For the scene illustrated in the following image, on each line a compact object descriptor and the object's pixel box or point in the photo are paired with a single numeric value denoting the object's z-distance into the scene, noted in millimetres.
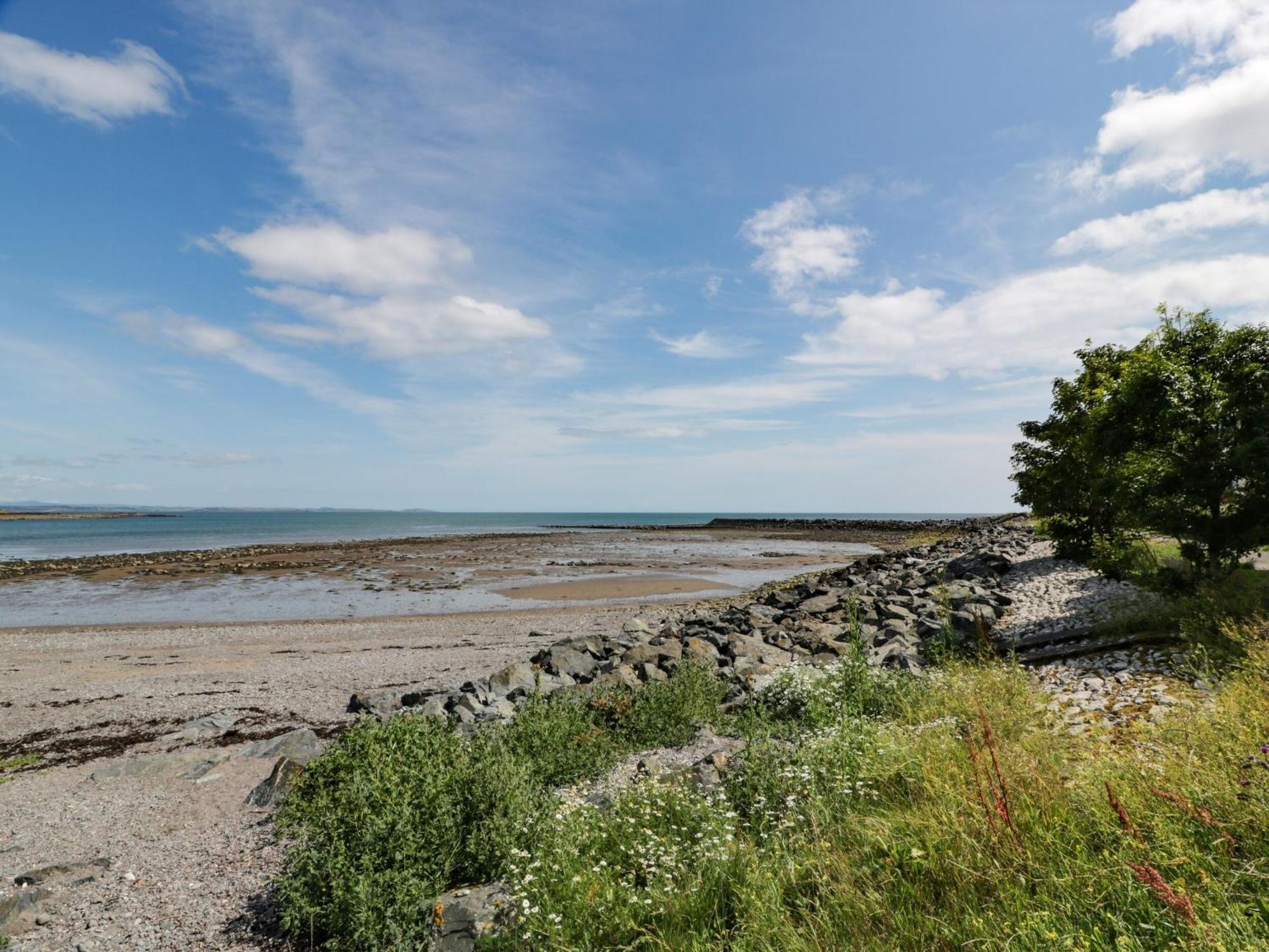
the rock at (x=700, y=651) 12250
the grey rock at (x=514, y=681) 11836
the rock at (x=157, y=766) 8719
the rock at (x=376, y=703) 11594
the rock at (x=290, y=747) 9094
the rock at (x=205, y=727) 11078
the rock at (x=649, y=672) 11325
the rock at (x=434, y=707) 9870
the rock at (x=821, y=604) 19109
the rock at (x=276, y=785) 7383
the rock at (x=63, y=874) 5758
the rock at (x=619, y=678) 10930
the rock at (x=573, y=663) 13391
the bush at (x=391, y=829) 4461
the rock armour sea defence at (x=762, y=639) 11203
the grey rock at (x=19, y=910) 5047
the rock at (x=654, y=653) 12797
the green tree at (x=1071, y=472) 17031
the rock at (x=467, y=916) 4312
